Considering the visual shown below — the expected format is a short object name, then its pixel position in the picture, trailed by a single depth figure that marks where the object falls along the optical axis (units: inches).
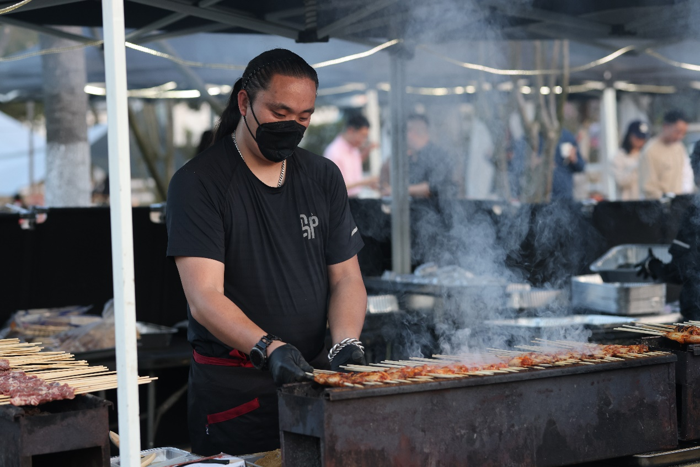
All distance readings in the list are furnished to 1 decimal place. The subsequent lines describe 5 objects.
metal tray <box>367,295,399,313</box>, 201.8
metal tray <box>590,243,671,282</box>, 208.5
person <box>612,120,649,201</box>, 403.9
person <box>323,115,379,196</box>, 332.5
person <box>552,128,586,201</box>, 380.5
